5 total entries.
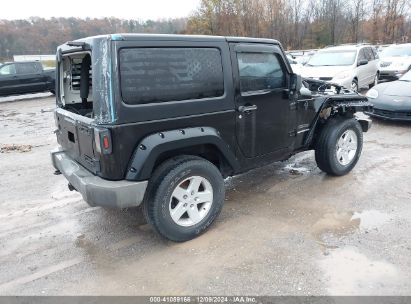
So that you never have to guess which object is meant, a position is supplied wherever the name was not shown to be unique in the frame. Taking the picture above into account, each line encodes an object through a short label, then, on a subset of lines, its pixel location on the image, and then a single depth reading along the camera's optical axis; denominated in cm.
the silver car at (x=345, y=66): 1065
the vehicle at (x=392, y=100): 773
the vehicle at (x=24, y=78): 1451
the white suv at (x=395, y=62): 1443
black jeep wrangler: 307
